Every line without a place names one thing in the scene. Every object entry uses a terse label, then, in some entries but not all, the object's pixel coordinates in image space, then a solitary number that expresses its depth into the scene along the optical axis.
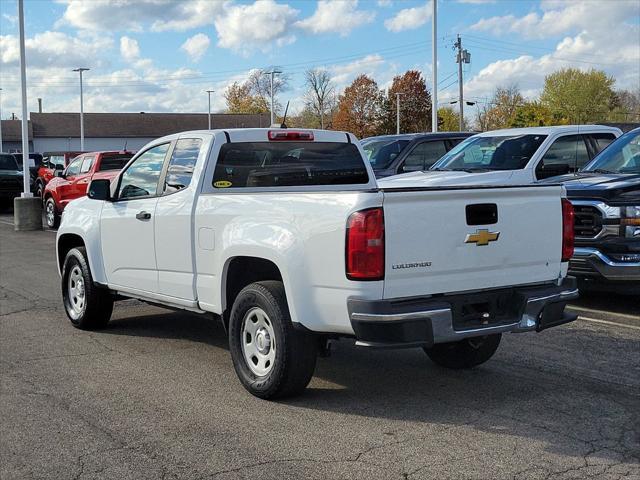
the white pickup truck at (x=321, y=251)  4.65
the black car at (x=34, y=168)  29.94
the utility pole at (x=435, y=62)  27.89
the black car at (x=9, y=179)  25.52
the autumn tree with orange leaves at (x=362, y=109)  89.62
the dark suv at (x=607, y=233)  7.78
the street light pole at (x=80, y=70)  63.03
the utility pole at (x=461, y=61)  52.42
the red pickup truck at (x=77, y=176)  18.75
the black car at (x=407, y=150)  13.38
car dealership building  88.69
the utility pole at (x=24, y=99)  21.19
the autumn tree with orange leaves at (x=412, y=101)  92.31
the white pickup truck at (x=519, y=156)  10.34
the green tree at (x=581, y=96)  84.75
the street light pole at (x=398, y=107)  78.76
